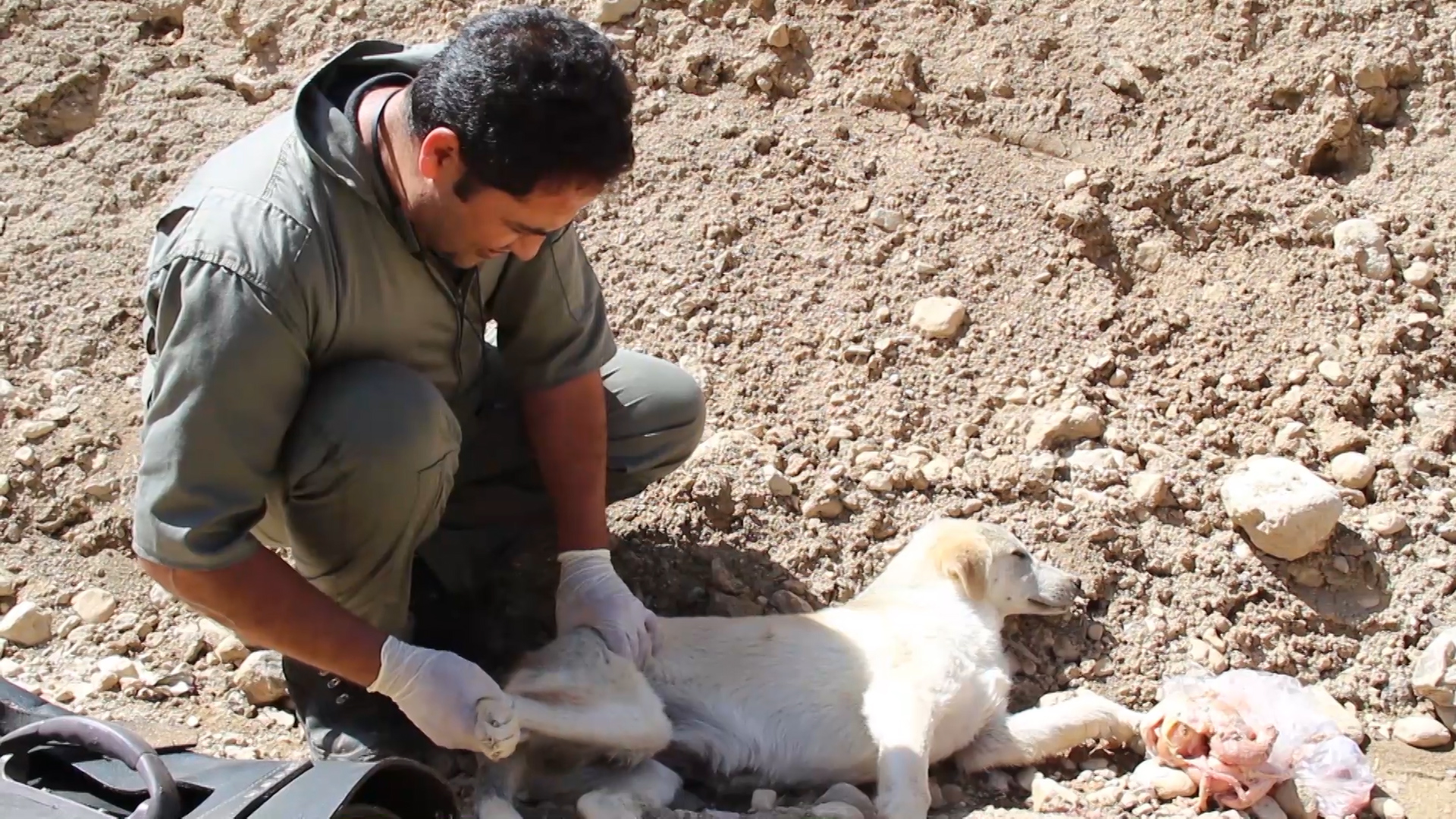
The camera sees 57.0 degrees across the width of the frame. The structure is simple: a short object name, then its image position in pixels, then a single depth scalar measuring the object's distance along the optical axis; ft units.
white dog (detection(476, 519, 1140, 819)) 10.64
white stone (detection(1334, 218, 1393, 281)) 15.12
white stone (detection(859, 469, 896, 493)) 13.96
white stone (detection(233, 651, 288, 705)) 11.84
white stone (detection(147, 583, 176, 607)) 12.95
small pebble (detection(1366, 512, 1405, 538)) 13.06
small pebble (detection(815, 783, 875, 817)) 10.88
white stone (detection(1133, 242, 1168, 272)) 15.75
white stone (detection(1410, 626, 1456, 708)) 11.84
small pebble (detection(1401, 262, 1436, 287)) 15.03
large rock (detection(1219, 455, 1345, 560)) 12.70
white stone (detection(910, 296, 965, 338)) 15.24
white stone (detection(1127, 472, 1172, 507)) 13.46
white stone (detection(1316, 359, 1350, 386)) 14.20
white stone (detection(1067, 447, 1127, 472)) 13.83
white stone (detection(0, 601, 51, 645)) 12.37
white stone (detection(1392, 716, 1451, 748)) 11.71
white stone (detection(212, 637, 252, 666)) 12.26
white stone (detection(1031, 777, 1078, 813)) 11.16
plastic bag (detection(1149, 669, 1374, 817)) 10.86
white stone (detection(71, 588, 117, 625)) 12.68
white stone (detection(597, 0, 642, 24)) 18.43
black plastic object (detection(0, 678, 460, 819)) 7.02
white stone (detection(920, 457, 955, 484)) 14.10
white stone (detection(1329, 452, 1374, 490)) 13.47
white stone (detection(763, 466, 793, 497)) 13.82
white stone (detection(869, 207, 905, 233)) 16.39
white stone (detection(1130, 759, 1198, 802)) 10.98
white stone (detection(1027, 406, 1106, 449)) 14.01
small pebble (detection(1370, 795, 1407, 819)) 10.84
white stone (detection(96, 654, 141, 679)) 11.96
